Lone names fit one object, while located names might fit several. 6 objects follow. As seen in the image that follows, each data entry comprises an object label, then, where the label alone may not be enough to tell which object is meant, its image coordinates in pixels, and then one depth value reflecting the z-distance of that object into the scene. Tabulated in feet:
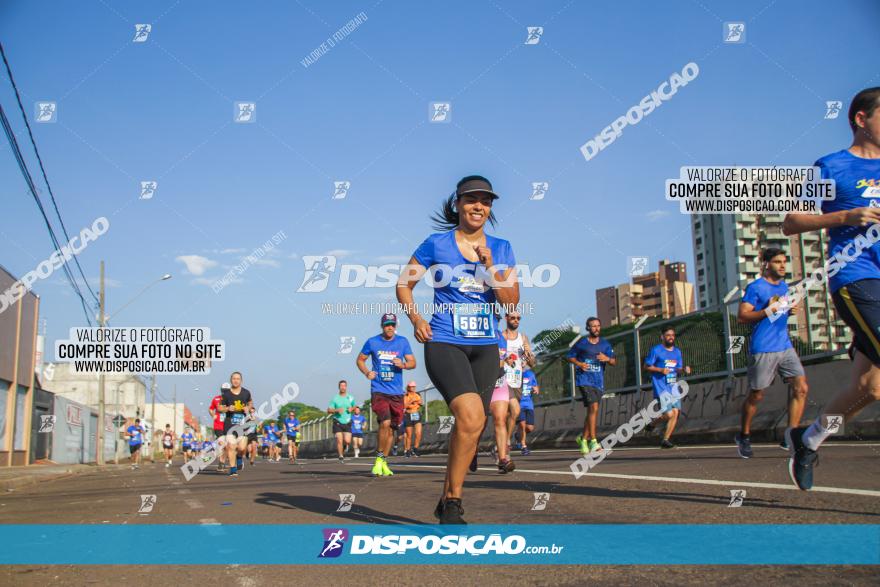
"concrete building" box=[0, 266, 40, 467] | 97.30
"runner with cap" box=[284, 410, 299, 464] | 90.51
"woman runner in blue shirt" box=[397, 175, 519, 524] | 15.07
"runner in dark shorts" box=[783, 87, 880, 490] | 15.33
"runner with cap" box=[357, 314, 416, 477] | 37.88
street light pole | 111.42
